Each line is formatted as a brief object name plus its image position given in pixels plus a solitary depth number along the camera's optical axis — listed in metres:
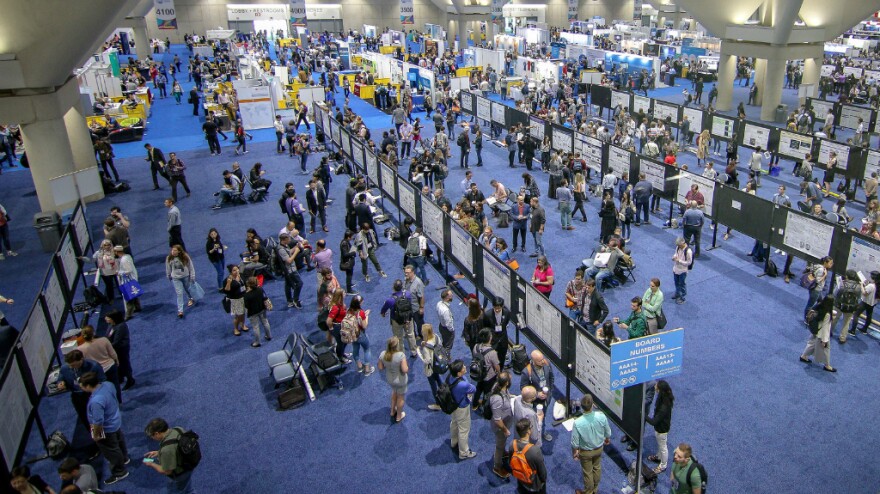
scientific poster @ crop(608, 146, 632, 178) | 18.81
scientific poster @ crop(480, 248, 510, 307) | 10.95
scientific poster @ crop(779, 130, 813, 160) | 20.50
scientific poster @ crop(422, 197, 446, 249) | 14.03
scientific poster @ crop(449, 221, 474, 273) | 12.49
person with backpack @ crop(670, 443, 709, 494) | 6.76
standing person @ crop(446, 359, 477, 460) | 8.21
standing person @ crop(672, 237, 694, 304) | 12.59
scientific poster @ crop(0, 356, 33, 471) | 7.70
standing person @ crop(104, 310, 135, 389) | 9.88
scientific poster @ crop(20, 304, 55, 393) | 9.20
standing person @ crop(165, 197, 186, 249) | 15.10
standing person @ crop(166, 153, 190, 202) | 20.03
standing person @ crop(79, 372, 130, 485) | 7.95
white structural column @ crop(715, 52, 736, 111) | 33.12
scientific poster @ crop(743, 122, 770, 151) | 21.91
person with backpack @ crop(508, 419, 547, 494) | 7.14
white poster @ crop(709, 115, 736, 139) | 23.39
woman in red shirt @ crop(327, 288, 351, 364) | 10.66
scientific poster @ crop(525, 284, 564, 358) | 9.26
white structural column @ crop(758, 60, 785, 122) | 30.69
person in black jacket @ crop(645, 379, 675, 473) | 7.88
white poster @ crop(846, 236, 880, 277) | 11.59
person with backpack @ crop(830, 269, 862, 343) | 10.93
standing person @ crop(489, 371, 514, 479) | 7.99
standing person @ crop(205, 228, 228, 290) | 13.35
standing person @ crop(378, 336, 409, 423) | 8.97
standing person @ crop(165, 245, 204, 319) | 12.46
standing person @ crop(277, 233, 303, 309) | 12.96
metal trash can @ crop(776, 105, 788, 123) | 31.61
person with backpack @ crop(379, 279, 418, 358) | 10.80
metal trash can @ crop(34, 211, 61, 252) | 16.97
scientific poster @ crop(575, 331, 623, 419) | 8.12
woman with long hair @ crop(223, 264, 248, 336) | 11.45
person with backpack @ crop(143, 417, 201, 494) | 7.23
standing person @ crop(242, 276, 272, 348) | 11.22
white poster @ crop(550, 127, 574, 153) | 21.86
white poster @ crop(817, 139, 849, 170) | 18.92
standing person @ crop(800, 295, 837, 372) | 10.19
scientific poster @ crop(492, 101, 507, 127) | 26.99
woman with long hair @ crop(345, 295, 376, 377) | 10.29
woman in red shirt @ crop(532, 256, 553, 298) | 11.91
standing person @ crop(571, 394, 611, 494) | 7.51
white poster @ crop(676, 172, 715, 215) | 16.02
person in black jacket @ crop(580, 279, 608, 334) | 10.99
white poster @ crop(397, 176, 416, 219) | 15.57
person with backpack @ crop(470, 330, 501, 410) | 8.99
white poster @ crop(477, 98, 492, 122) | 28.42
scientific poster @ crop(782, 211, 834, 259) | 12.74
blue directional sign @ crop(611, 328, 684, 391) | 7.04
